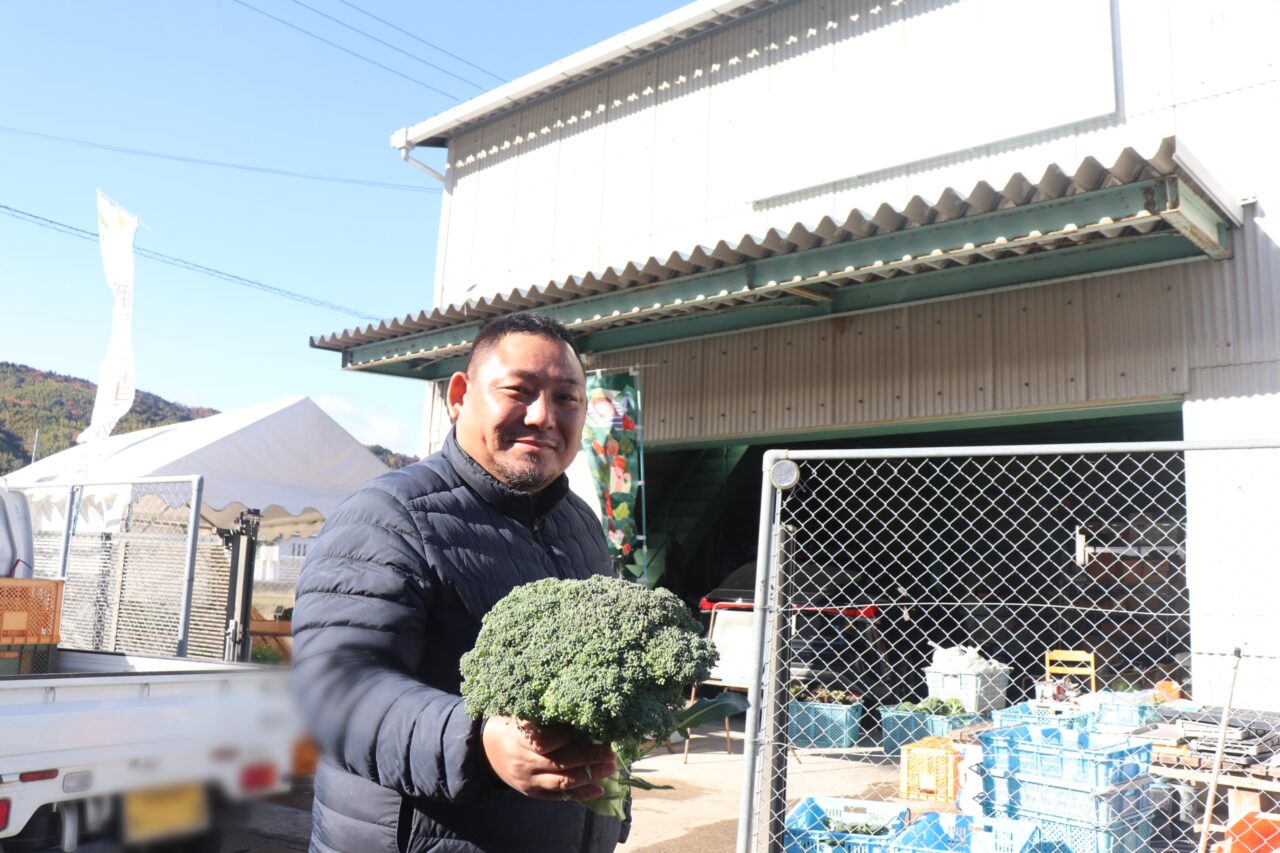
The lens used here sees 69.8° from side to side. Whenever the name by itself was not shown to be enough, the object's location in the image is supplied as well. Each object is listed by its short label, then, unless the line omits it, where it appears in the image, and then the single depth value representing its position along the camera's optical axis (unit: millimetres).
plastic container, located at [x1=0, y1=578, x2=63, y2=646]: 5961
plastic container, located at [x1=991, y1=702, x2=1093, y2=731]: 6566
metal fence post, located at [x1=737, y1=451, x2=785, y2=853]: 4281
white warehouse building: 6551
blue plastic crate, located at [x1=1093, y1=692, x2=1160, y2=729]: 6582
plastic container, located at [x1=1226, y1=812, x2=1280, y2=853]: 4977
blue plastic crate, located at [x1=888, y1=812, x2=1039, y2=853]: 4691
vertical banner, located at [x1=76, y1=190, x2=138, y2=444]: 13688
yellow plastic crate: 6641
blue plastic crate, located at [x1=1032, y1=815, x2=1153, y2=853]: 5039
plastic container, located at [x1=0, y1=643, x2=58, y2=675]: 6051
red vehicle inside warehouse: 10633
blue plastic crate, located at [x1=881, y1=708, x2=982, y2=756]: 8452
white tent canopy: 11352
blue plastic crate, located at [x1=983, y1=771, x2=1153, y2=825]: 5070
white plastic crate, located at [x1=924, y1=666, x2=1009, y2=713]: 9328
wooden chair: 8539
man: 1448
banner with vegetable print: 8344
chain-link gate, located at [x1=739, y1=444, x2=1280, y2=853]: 4859
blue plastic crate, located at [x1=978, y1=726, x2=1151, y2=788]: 5113
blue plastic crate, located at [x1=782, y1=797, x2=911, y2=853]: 4820
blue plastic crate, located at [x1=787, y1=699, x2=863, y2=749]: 9430
